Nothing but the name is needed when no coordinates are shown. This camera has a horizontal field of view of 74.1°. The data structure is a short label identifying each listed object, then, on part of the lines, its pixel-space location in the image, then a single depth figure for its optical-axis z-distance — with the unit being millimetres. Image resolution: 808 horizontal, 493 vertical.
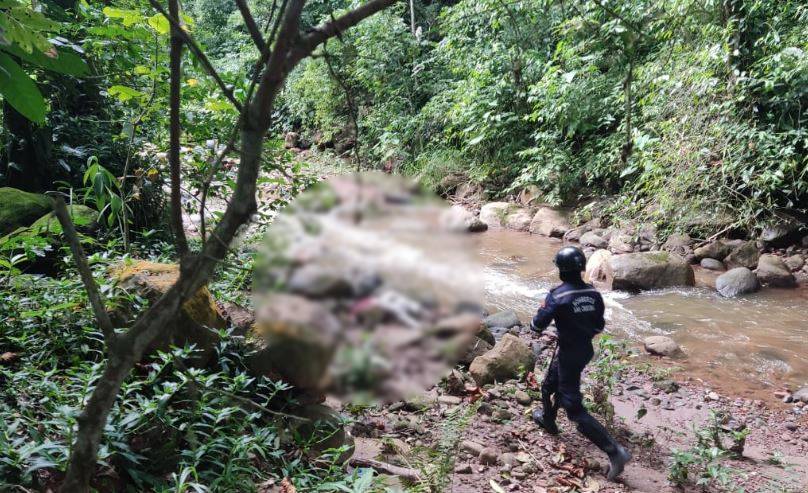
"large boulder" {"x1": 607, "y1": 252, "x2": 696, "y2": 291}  6410
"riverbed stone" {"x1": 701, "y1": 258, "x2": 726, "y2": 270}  6836
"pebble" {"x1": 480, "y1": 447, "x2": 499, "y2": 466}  2938
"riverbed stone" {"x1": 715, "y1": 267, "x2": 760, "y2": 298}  6113
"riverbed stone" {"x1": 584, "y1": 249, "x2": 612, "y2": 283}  6684
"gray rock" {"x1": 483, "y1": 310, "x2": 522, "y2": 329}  5312
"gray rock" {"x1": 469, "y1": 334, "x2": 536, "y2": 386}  3924
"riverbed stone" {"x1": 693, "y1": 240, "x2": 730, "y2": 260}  6969
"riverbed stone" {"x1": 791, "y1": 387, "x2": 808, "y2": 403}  4184
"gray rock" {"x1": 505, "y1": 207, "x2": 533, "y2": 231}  8422
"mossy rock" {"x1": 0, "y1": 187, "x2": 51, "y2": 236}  3430
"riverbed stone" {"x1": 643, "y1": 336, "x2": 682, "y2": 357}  4922
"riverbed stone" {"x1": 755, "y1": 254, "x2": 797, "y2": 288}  6191
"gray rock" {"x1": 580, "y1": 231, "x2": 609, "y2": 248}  7594
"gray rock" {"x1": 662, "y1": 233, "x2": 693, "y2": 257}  7270
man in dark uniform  3055
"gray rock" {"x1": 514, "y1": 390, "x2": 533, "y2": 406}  3781
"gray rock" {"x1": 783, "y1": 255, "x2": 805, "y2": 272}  6457
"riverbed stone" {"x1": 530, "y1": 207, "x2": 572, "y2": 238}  8188
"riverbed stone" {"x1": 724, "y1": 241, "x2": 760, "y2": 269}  6706
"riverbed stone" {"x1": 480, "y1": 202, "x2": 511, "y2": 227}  8273
